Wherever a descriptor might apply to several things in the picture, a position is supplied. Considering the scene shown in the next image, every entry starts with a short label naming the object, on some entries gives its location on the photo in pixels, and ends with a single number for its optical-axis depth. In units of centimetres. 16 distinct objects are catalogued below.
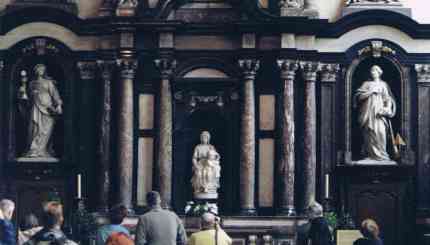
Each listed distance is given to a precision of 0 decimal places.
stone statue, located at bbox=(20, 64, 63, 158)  2919
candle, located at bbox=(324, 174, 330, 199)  2855
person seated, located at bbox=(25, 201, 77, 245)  1533
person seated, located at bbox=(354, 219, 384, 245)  1773
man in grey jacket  1784
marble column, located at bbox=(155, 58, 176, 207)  2856
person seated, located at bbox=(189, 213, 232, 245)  1800
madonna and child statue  2856
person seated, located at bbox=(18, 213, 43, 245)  1844
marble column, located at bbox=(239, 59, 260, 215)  2855
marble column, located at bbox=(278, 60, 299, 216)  2853
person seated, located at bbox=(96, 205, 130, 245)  1725
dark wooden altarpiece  2867
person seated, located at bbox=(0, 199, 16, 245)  1684
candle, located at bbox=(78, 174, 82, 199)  2847
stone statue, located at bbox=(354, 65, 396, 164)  2886
